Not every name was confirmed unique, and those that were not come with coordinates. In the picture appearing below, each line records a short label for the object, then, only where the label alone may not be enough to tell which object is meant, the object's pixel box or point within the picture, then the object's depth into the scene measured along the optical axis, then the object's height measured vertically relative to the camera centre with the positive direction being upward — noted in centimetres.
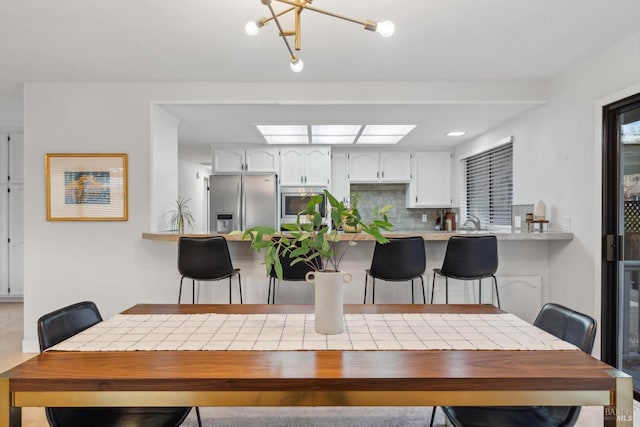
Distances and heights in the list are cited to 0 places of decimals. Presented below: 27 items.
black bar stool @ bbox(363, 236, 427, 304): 265 -37
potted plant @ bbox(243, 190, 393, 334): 134 -13
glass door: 241 -20
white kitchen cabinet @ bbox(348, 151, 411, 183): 533 +66
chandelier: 140 +75
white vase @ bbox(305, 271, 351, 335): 136 -35
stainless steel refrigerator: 477 +12
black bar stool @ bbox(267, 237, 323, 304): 270 -45
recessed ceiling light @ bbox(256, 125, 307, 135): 411 +96
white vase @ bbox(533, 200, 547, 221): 311 -1
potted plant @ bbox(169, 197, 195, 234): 338 -8
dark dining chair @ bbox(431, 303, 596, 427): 126 -76
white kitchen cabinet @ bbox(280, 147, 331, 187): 506 +63
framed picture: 316 +21
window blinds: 392 +31
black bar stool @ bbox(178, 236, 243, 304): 264 -35
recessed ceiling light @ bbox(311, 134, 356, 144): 459 +95
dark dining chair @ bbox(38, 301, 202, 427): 127 -76
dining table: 100 -49
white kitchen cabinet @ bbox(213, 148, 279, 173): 502 +71
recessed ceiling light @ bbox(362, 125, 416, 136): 412 +96
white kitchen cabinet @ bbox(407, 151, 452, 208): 533 +49
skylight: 416 +96
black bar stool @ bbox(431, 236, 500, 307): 266 -35
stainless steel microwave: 504 +13
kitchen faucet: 387 -14
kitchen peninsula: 318 -64
